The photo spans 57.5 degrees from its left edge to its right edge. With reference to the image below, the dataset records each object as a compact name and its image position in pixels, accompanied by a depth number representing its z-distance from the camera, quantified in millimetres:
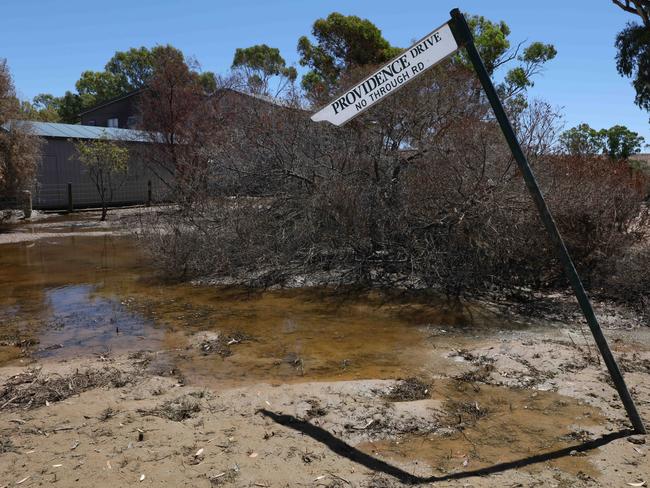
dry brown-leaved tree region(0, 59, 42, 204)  19969
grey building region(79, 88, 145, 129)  39656
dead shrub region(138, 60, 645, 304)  9031
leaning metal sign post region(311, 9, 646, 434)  3549
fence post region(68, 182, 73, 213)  25405
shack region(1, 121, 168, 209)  25875
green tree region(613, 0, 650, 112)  27016
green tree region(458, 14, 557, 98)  30205
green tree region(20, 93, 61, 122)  21386
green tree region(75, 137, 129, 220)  23752
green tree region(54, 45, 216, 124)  60531
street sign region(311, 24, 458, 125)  3568
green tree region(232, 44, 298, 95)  51375
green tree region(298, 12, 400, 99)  33906
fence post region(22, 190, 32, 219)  22578
